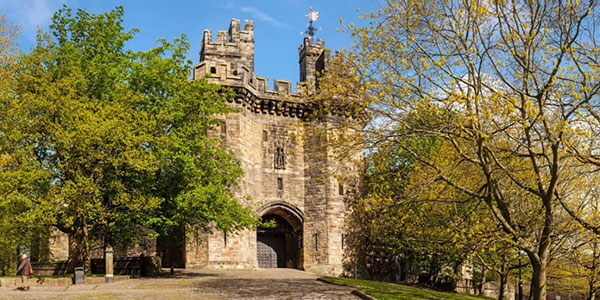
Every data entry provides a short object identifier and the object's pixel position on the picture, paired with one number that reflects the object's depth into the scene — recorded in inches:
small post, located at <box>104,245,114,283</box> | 761.0
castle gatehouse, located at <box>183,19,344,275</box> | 1222.9
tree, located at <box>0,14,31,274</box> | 753.6
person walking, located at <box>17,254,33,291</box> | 666.8
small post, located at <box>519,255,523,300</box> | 822.5
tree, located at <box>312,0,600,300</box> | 520.4
